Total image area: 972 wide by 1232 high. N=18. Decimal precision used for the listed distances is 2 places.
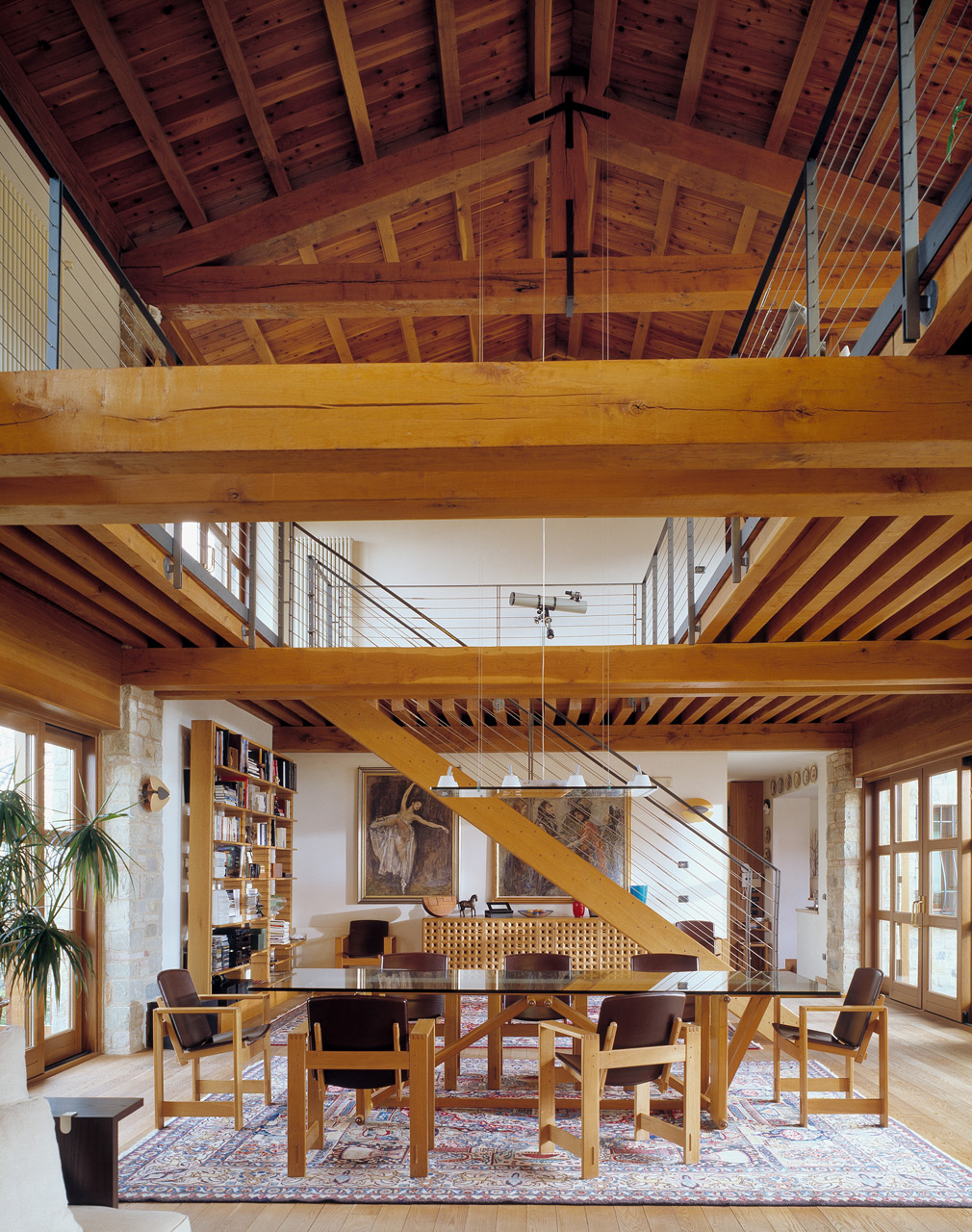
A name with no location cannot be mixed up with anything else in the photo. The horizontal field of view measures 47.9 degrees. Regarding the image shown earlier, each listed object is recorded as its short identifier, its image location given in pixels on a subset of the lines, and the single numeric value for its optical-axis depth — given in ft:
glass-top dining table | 17.85
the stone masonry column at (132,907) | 24.70
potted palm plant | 16.17
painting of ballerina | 39.22
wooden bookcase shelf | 28.07
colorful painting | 38.83
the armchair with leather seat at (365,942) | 35.73
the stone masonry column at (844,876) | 37.27
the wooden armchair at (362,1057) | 15.78
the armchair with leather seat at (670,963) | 23.07
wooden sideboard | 34.54
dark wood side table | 11.52
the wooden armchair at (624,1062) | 15.85
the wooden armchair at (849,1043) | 18.16
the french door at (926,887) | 29.99
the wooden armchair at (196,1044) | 17.74
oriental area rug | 14.99
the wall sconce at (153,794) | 25.54
